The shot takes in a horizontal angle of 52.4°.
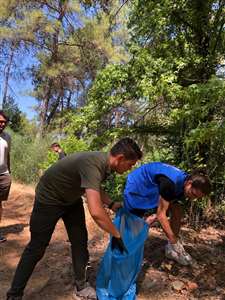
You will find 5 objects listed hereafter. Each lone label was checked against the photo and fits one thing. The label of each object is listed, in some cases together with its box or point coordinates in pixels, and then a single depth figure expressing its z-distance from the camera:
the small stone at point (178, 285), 2.44
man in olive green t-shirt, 1.77
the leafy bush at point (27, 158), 6.46
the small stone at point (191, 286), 2.46
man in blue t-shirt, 1.92
